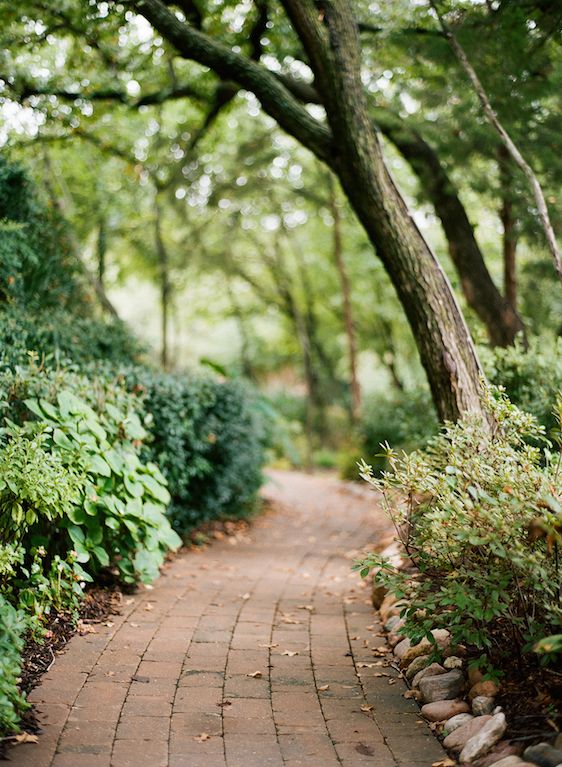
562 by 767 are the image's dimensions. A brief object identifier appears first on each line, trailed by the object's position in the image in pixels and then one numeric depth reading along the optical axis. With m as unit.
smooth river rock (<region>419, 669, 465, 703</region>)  3.24
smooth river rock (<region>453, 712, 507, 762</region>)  2.69
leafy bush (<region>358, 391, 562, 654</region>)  2.88
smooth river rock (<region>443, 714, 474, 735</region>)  2.95
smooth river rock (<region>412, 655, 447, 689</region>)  3.44
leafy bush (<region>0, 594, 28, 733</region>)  2.60
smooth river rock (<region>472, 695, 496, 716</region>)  2.96
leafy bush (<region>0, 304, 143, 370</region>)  5.16
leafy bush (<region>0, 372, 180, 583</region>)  3.76
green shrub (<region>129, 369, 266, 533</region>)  6.10
